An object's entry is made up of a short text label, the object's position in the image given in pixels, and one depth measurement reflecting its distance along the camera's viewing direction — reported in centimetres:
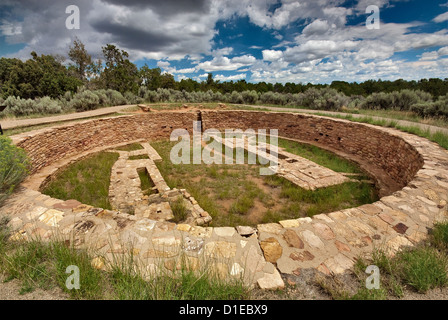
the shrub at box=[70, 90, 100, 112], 1342
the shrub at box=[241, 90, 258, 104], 1914
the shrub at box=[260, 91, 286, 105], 1859
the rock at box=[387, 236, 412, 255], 251
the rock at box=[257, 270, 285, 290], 204
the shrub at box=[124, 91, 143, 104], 1730
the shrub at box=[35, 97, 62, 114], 1208
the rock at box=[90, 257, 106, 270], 217
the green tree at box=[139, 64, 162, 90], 3177
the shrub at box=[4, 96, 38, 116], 1155
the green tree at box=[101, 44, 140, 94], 2689
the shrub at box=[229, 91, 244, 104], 1917
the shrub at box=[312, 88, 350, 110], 1403
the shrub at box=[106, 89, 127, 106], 1608
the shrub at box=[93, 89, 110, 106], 1535
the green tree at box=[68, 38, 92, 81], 3195
